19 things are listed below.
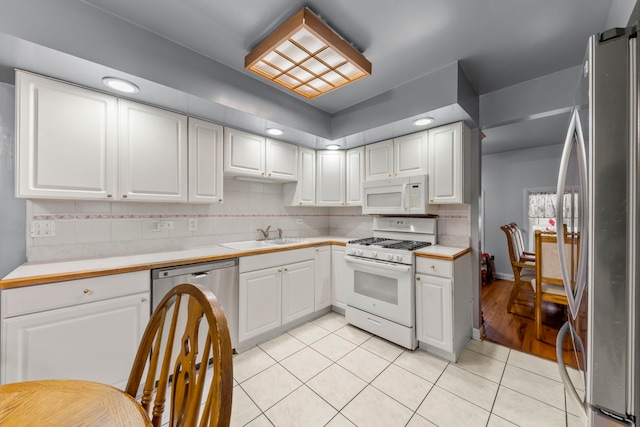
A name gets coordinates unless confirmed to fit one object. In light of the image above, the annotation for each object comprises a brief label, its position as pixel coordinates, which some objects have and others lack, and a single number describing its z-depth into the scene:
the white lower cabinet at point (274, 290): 2.18
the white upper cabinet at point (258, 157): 2.43
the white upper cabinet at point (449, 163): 2.29
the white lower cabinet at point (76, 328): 1.27
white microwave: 2.48
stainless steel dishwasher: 1.70
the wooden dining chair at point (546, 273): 2.36
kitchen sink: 2.49
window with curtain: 4.28
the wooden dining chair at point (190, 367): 0.50
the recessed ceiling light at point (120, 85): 1.60
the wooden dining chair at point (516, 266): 3.04
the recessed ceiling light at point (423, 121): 2.27
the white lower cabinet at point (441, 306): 2.04
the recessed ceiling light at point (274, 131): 2.53
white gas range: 2.20
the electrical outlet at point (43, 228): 1.68
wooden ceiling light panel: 1.49
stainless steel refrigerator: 0.66
